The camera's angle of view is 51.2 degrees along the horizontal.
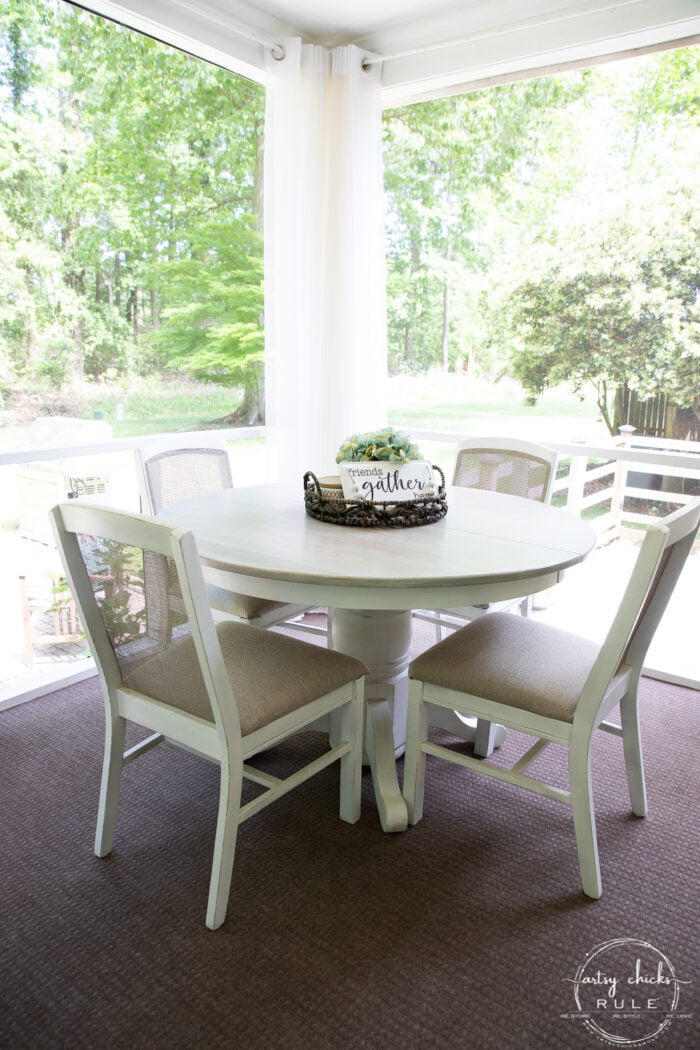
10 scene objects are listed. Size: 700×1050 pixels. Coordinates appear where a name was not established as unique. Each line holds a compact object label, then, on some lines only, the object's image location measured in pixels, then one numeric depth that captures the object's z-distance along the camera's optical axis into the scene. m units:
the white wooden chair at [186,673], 1.49
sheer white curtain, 3.23
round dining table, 1.67
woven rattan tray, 2.03
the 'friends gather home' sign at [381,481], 2.04
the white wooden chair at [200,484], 2.38
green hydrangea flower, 2.07
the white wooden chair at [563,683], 1.63
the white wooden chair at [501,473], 2.64
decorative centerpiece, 2.04
